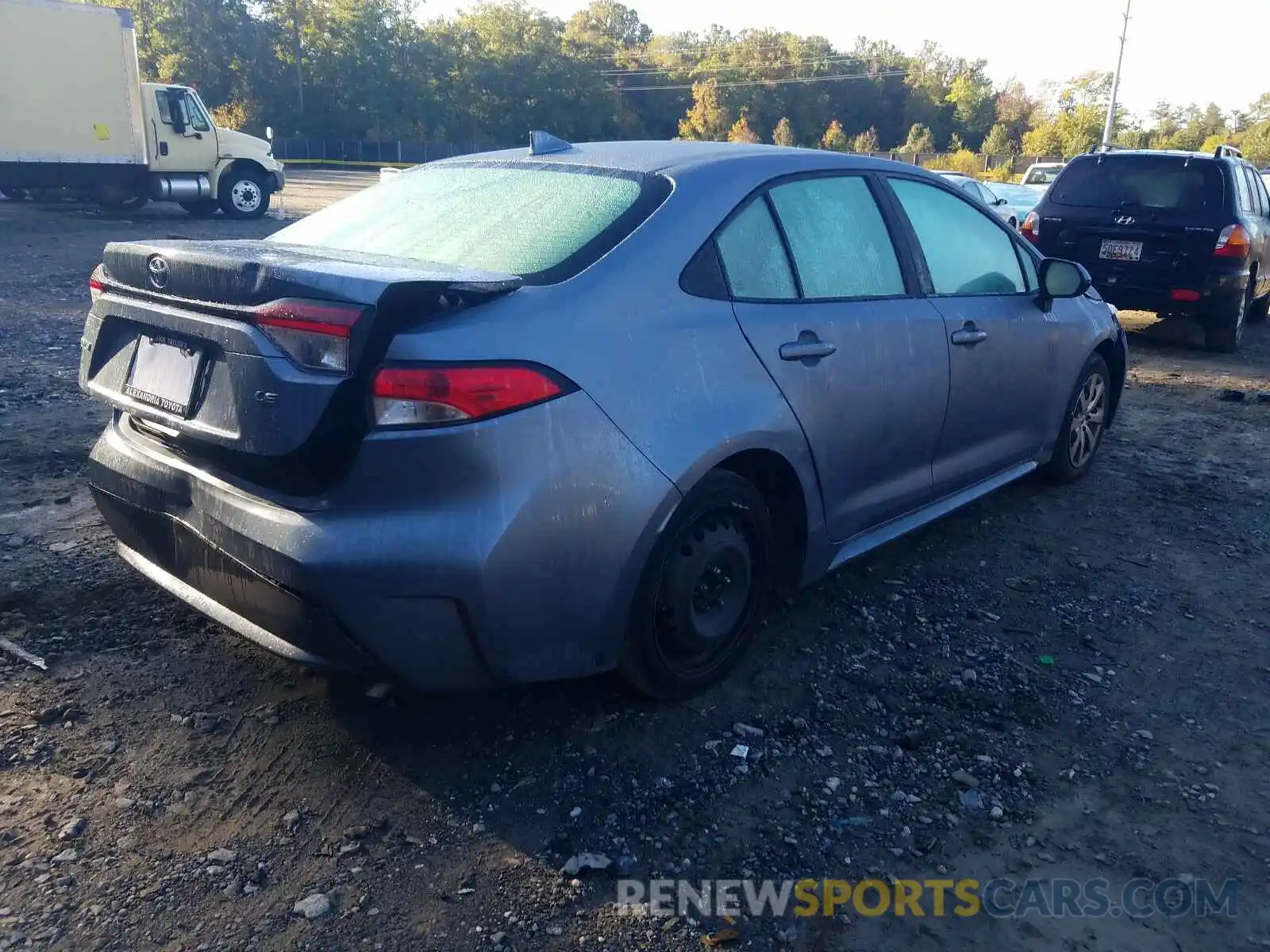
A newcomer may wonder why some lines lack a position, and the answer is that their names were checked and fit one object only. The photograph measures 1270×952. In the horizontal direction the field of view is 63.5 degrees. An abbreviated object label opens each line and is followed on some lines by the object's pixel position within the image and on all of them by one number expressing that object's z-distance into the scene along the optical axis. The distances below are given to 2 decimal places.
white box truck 17.09
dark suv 9.09
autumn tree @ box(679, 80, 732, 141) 75.56
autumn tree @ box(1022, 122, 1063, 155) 59.41
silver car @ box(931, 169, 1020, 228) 15.47
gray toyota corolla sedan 2.47
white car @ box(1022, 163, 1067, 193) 25.30
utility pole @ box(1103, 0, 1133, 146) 45.75
